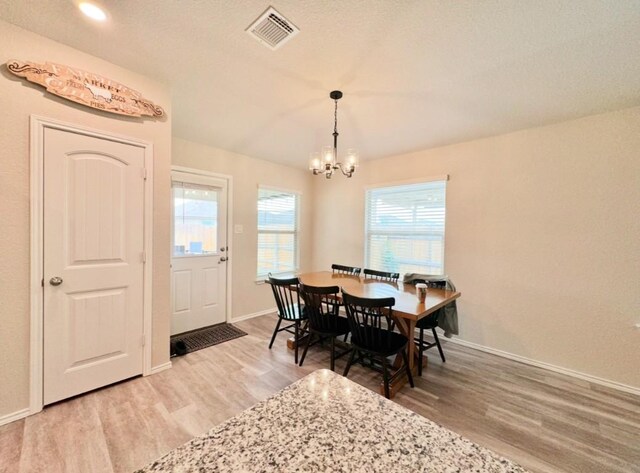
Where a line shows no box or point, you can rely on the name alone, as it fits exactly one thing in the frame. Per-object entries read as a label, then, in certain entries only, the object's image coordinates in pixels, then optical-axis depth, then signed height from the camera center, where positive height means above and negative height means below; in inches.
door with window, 134.3 -11.8
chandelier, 98.1 +27.4
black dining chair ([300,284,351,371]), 98.1 -31.9
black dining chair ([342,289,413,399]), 82.6 -33.4
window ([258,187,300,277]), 171.5 +0.4
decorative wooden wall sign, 72.6 +42.1
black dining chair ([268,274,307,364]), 107.3 -32.9
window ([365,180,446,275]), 142.5 +3.8
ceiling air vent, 64.9 +52.3
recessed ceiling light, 63.2 +53.0
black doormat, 116.1 -52.8
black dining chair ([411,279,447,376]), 100.3 -34.9
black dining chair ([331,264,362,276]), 143.6 -20.6
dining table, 84.7 -23.1
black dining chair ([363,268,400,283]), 128.7 -21.1
